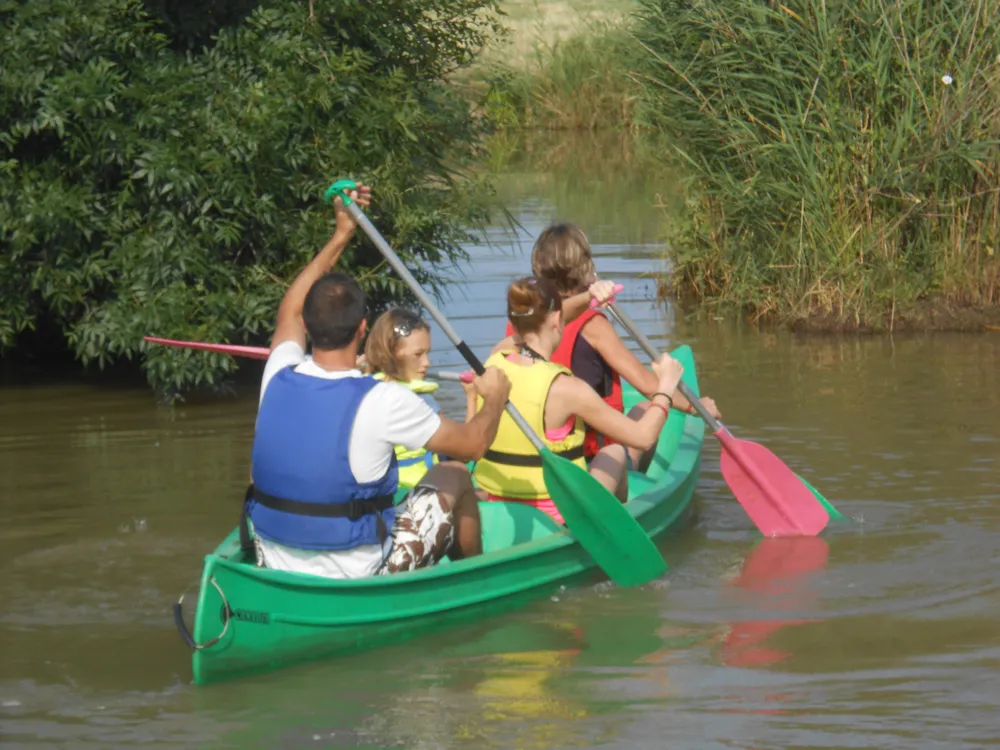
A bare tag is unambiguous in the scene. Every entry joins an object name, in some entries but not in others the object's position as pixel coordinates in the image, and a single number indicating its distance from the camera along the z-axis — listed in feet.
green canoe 31.22
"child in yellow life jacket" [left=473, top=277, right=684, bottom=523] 38.11
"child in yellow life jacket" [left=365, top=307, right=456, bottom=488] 39.22
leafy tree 56.24
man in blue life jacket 31.68
